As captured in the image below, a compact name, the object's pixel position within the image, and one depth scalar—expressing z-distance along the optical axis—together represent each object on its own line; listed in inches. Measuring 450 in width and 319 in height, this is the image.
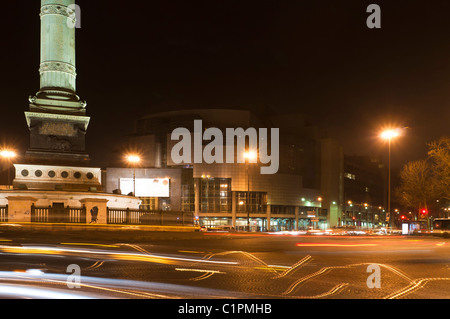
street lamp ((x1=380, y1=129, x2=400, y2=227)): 1240.3
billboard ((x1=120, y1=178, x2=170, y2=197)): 3344.0
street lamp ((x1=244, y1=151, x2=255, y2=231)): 3398.6
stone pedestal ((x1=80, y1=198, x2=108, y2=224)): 1149.1
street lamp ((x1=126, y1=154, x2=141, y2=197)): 3550.7
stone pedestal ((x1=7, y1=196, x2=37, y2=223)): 1064.2
